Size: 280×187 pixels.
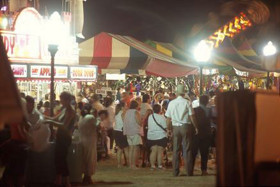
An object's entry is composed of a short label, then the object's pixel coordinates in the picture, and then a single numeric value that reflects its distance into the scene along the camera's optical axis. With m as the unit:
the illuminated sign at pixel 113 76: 29.74
